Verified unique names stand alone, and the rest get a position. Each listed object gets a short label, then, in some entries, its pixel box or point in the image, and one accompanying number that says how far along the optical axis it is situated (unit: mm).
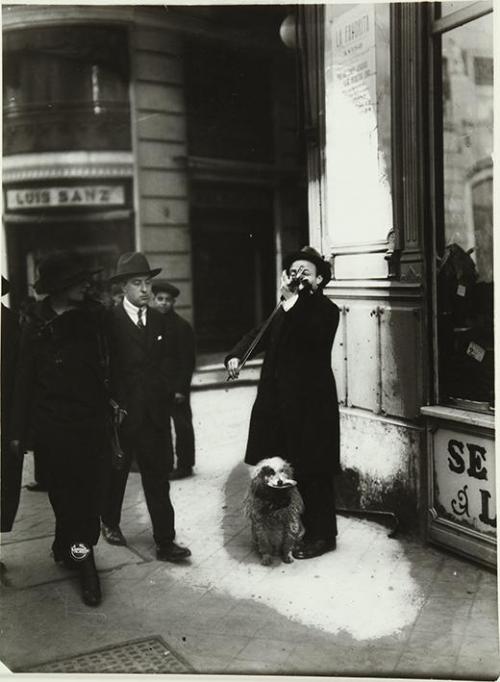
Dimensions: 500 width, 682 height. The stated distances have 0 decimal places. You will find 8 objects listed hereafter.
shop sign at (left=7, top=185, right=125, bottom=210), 4395
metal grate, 3370
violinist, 4219
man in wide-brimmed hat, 4141
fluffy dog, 4012
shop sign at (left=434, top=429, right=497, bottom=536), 3850
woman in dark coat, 3940
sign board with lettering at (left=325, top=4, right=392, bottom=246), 4164
